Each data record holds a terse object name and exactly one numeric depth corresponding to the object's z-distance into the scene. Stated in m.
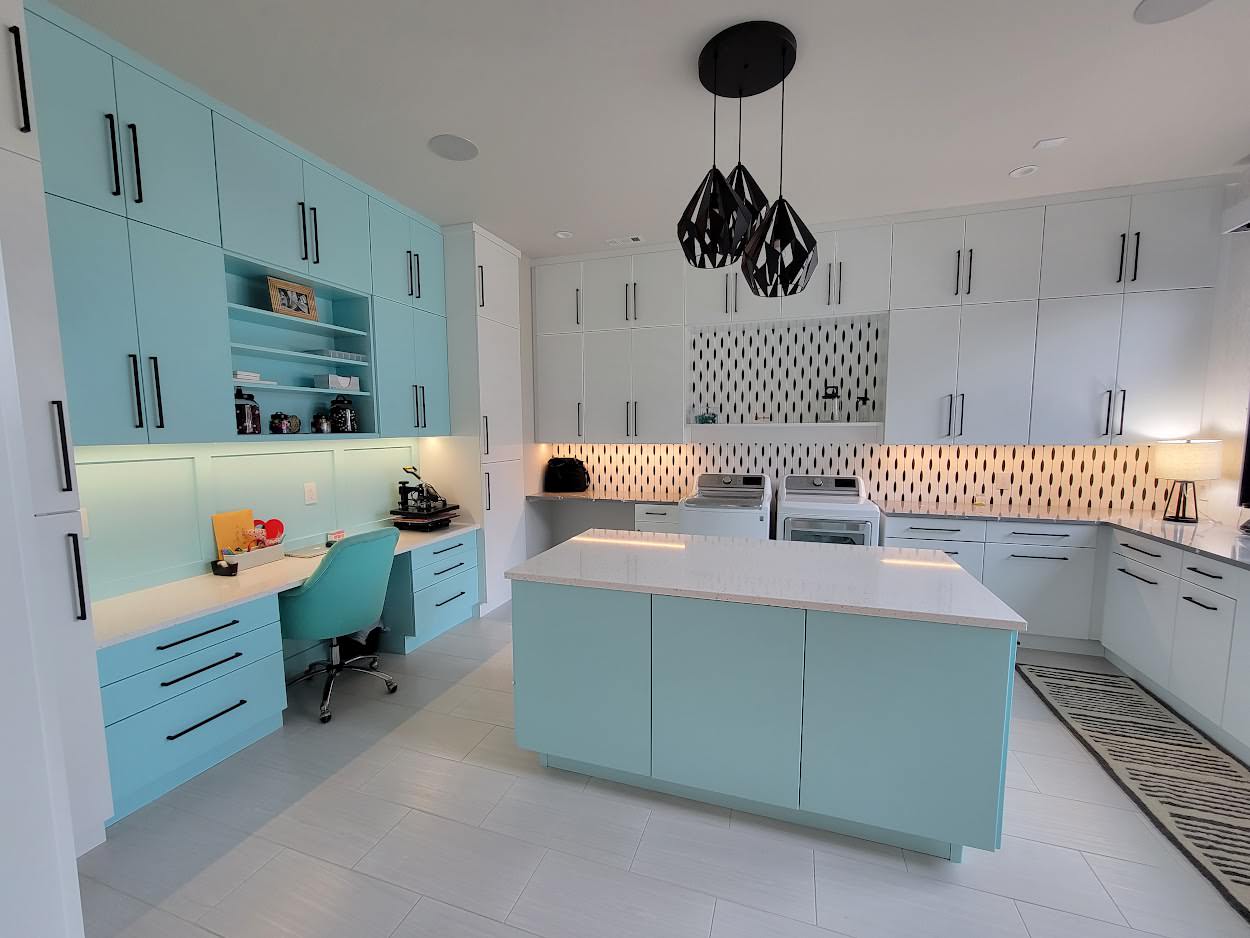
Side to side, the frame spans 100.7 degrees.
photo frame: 2.62
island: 1.57
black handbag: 4.54
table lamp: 2.89
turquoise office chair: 2.37
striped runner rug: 1.73
